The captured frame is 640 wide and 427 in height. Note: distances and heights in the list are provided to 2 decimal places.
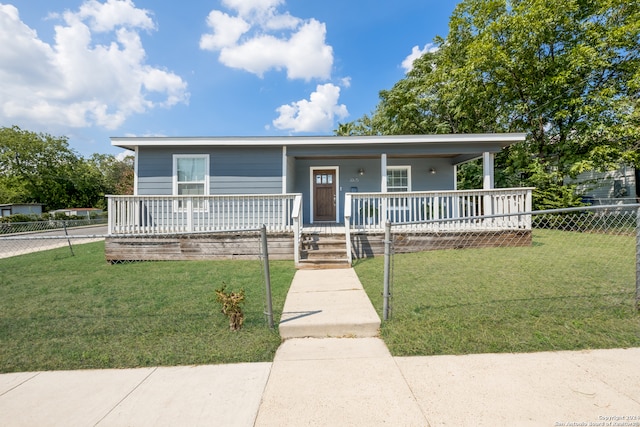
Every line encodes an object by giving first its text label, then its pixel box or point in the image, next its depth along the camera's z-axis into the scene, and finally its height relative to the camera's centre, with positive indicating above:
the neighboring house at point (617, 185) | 13.05 +1.42
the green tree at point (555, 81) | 9.52 +5.36
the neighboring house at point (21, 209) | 22.52 +0.45
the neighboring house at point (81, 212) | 28.52 +0.19
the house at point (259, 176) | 6.35 +1.07
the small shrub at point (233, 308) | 2.85 -1.02
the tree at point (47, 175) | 30.29 +4.92
